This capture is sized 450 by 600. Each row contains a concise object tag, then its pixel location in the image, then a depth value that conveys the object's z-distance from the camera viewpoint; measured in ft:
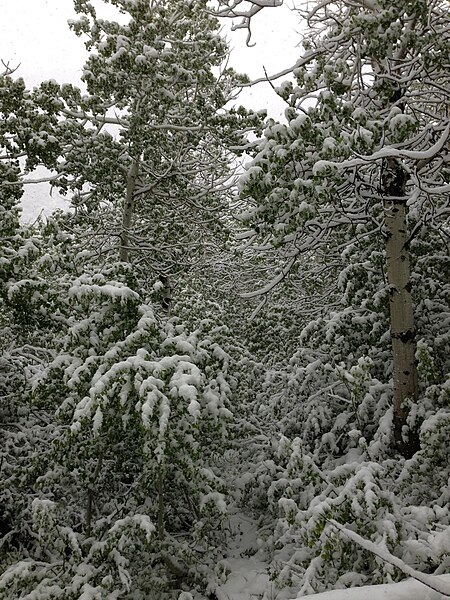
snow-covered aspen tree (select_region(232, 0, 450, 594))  13.88
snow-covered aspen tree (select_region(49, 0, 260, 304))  22.40
